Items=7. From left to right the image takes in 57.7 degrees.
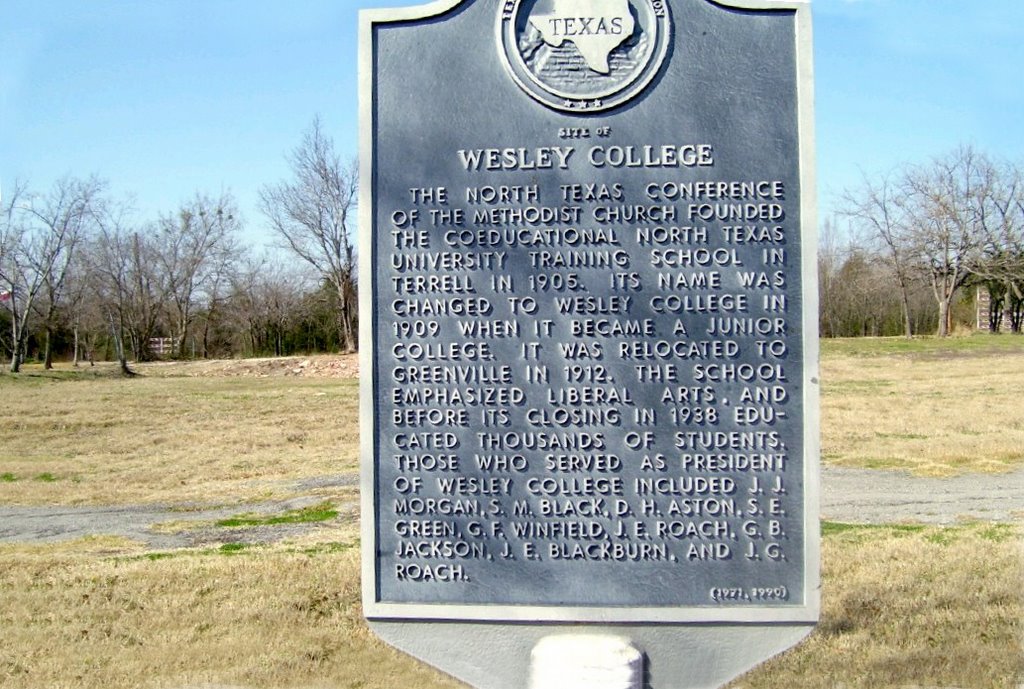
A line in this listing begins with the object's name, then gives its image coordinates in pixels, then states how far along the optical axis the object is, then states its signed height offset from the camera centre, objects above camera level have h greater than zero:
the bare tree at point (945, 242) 19.19 +2.39
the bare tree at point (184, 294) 26.59 +1.91
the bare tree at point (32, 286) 19.38 +1.64
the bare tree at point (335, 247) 23.58 +2.94
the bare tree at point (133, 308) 23.66 +1.43
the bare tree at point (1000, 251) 18.59 +2.14
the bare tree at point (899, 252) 20.80 +2.34
